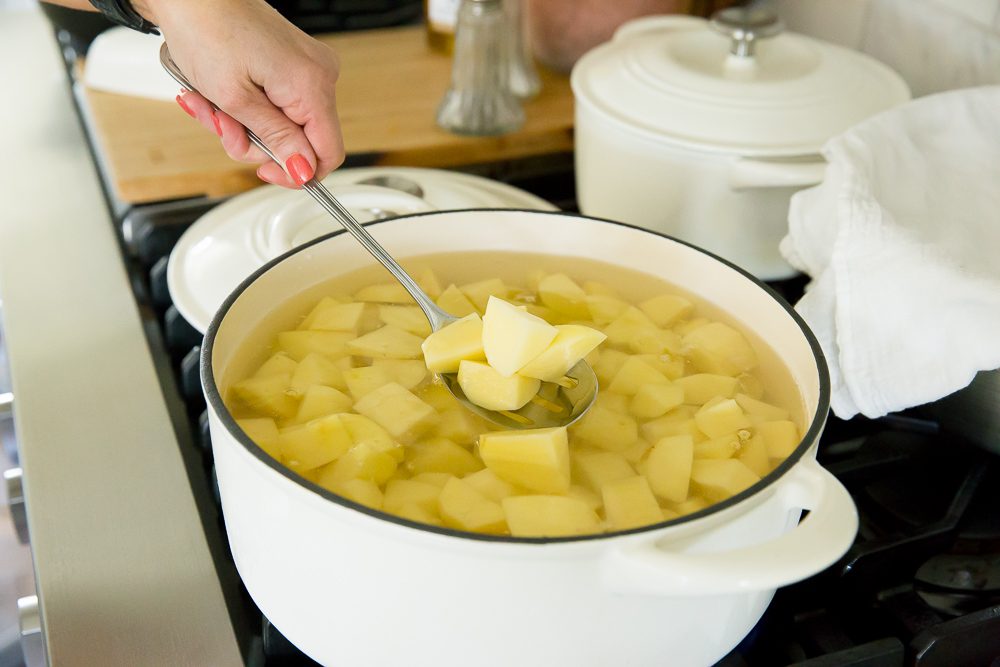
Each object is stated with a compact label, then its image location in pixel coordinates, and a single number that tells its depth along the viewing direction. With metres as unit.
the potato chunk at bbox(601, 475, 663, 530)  0.44
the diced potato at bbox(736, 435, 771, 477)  0.48
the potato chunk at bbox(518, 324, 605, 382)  0.49
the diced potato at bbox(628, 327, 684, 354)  0.57
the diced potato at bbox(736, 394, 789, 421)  0.52
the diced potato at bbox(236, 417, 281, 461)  0.47
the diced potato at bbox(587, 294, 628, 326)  0.60
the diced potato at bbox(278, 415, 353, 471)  0.47
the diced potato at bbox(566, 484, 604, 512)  0.45
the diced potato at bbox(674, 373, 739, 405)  0.54
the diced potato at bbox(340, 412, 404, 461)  0.48
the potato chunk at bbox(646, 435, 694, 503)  0.46
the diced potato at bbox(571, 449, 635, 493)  0.47
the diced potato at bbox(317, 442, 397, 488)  0.46
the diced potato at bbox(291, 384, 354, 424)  0.51
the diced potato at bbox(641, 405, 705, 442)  0.50
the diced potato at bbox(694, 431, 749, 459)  0.49
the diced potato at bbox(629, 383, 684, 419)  0.52
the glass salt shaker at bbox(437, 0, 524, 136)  0.92
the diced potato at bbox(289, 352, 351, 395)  0.53
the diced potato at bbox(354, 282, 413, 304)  0.61
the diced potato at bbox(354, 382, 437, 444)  0.50
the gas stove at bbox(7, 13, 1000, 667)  0.51
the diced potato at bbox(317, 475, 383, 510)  0.44
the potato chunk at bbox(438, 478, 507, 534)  0.42
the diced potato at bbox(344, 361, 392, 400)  0.52
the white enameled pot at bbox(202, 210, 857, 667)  0.36
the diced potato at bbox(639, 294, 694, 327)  0.60
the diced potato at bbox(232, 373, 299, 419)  0.51
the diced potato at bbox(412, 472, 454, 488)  0.46
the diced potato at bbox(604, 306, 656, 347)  0.58
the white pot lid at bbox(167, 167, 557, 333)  0.68
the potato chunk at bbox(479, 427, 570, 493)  0.45
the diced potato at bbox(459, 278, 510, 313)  0.62
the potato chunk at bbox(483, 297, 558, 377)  0.48
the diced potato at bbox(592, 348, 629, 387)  0.55
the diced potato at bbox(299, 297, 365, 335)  0.57
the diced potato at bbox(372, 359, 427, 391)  0.54
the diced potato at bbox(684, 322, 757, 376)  0.56
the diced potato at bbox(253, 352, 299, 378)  0.54
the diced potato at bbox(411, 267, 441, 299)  0.62
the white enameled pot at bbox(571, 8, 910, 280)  0.71
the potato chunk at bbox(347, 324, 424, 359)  0.56
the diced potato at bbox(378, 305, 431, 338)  0.59
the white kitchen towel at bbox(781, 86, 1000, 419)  0.54
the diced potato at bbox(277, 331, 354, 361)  0.56
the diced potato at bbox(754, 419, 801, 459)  0.49
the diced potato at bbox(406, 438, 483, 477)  0.48
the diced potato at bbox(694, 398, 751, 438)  0.50
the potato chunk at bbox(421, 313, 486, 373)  0.51
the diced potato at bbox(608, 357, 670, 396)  0.54
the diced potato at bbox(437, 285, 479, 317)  0.61
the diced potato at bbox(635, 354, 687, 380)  0.55
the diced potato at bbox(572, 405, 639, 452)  0.50
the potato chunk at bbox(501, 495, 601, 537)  0.42
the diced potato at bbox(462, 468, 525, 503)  0.45
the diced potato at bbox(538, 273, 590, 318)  0.61
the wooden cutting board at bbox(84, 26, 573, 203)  0.86
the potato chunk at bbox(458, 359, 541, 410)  0.50
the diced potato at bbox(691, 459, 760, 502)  0.46
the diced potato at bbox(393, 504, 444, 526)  0.43
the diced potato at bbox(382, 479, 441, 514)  0.44
